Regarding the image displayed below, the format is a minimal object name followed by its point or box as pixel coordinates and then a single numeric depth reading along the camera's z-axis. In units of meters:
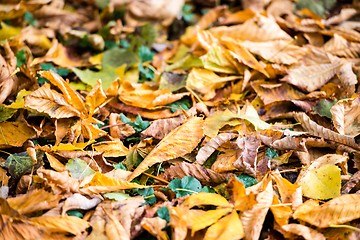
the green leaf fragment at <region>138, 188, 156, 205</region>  1.02
